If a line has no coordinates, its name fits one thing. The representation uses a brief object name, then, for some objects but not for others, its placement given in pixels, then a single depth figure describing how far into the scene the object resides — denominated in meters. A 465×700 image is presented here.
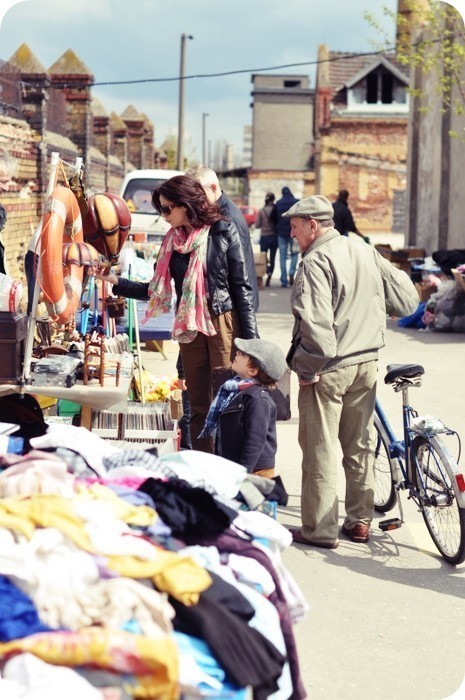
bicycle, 9.13
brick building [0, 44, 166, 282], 25.25
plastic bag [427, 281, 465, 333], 25.43
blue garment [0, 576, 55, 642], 4.75
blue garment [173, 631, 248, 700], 4.86
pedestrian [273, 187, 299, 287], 35.34
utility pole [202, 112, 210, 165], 159.46
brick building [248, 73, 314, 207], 121.83
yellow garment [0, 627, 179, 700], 4.68
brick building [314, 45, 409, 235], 89.02
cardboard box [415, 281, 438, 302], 27.95
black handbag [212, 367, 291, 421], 9.85
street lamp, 66.92
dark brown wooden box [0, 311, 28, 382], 8.48
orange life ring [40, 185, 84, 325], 8.74
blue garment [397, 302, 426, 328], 26.29
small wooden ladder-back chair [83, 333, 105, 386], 9.68
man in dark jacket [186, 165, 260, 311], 10.67
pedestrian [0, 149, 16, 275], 10.03
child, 8.46
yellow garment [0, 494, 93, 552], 5.14
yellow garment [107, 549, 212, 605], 5.02
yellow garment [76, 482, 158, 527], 5.47
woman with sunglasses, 10.24
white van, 28.48
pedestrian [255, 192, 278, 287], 36.53
